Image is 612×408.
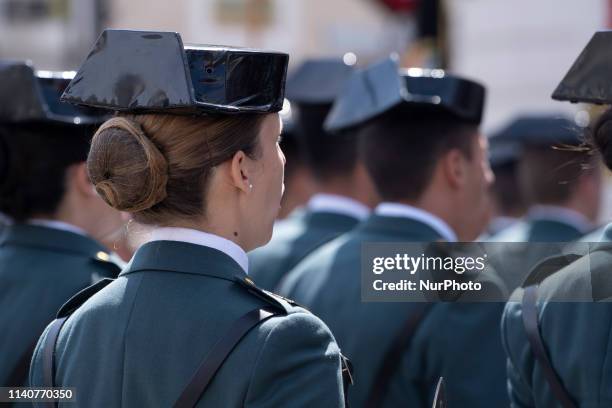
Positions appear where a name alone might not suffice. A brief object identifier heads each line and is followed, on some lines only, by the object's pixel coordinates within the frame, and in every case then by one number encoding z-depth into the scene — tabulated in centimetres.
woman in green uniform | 402
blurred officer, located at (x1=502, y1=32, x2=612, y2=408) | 453
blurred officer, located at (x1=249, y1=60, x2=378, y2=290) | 863
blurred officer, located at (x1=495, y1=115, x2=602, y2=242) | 1022
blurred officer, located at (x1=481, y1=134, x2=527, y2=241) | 1283
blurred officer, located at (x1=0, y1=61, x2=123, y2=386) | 600
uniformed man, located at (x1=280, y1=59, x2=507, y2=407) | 606
